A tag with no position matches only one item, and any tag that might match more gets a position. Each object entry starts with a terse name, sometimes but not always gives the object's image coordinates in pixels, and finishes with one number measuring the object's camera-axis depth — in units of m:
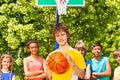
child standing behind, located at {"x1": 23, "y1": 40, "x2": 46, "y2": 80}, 4.87
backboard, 6.26
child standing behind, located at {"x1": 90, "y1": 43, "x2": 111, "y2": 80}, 5.03
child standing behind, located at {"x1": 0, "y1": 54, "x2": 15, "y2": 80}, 4.98
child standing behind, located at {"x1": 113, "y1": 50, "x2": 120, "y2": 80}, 4.68
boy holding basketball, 3.54
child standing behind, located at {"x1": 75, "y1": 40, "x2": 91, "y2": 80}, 4.90
